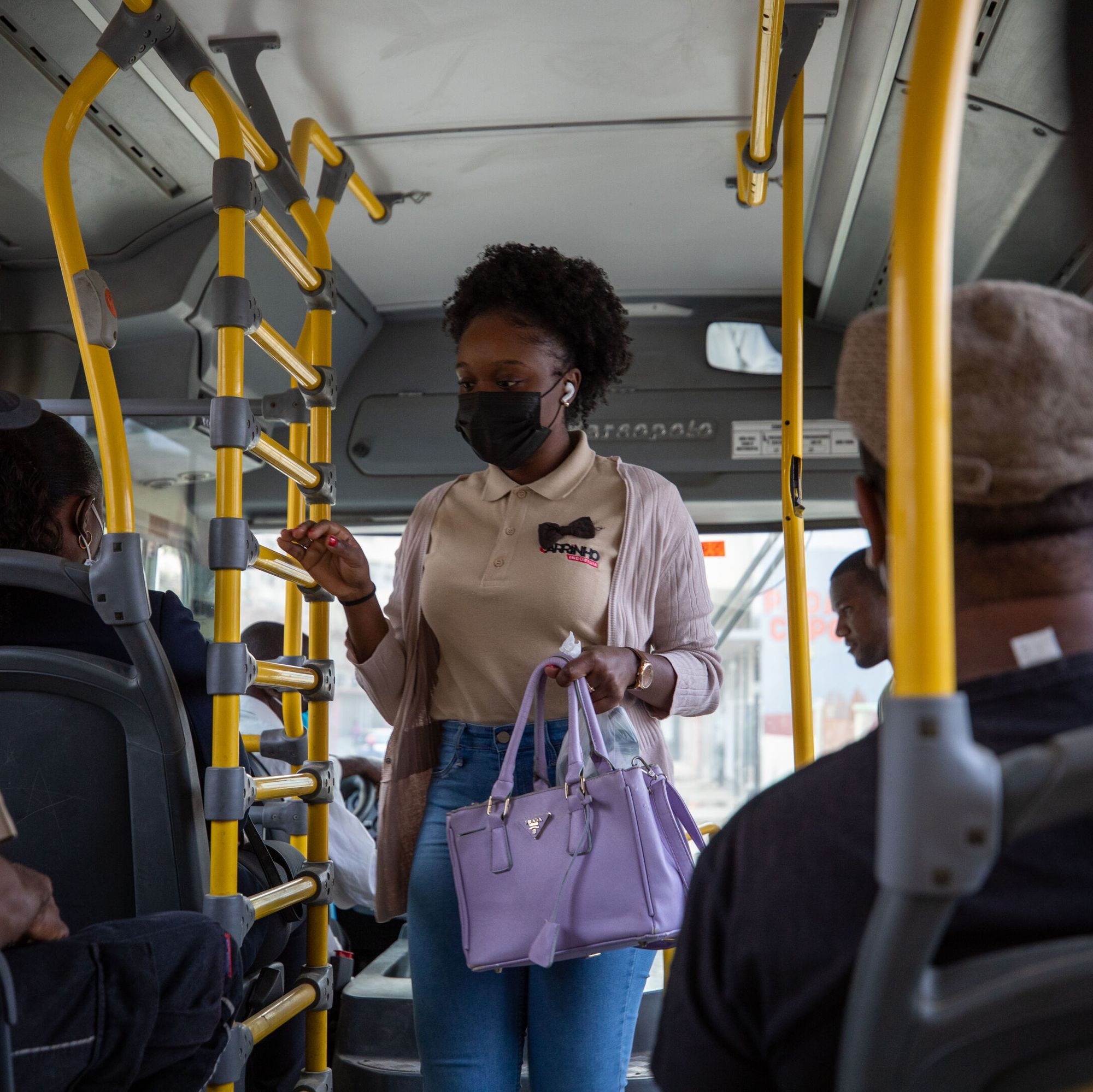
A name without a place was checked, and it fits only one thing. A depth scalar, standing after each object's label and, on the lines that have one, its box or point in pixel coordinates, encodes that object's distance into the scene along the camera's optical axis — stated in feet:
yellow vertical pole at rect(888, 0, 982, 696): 2.37
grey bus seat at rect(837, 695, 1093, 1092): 2.23
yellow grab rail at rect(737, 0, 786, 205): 6.63
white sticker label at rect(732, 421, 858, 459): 13.39
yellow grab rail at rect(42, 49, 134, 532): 6.32
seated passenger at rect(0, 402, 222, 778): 5.93
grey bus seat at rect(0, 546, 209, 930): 5.63
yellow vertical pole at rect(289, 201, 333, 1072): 7.88
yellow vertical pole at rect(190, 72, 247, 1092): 6.22
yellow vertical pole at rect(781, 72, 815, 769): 7.45
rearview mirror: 13.51
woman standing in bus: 5.69
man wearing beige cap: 2.57
